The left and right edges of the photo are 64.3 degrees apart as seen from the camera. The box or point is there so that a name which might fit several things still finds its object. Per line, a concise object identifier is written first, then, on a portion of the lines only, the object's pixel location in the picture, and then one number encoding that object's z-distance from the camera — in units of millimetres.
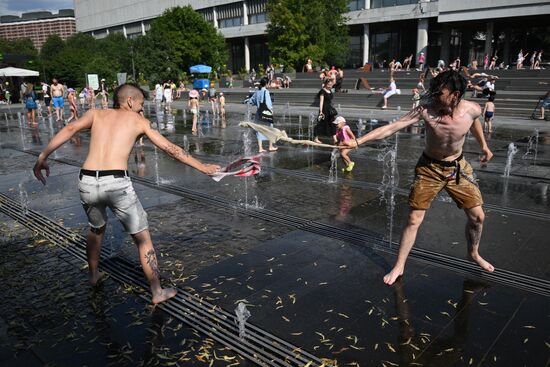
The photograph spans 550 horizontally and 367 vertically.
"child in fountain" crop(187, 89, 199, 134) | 15906
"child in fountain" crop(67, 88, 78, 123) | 19998
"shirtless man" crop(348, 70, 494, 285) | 3877
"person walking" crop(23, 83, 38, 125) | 20219
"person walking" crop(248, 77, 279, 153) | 10641
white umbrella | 31766
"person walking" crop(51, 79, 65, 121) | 20000
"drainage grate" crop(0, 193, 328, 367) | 3213
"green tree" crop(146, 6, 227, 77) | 48000
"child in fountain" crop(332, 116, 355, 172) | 8570
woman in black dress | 10438
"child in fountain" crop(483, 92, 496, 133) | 14042
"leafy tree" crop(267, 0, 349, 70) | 37031
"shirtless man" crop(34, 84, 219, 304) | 3709
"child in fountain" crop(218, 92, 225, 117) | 21109
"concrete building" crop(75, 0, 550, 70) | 37906
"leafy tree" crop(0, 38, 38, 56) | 89550
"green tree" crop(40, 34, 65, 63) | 73000
